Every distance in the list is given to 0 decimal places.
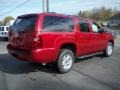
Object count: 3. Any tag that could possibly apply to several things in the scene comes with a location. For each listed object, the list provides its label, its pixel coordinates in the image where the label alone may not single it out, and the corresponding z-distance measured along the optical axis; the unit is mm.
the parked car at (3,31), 11913
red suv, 3283
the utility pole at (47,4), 12454
